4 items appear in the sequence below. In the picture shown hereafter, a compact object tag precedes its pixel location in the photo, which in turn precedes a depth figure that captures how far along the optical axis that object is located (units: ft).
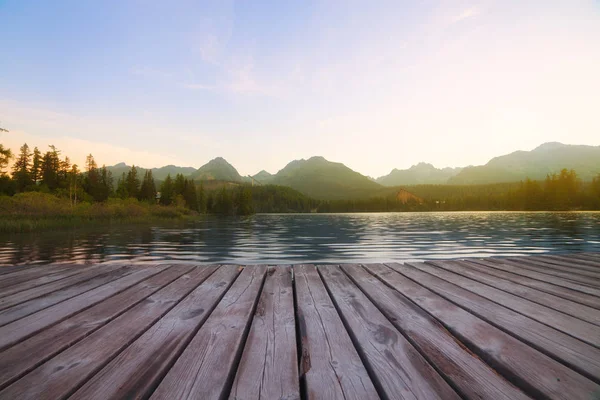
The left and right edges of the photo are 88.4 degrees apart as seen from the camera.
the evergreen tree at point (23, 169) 261.65
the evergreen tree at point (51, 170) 272.31
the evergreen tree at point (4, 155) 140.15
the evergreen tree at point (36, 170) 273.95
